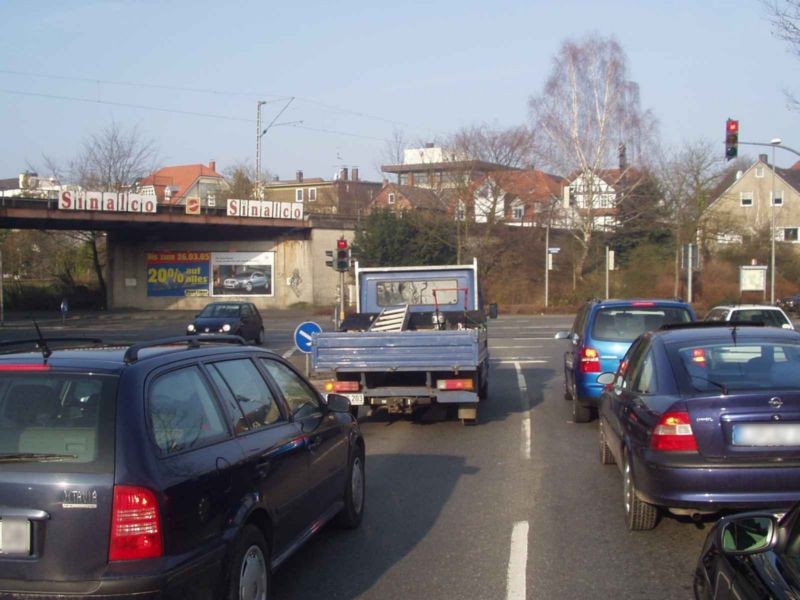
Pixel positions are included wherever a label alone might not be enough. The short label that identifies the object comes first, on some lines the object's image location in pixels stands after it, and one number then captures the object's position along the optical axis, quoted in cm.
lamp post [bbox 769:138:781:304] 4747
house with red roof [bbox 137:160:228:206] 10046
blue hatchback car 1214
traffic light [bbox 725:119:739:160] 2297
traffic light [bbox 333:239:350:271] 2205
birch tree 5025
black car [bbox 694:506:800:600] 297
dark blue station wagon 394
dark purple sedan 595
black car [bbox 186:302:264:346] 3147
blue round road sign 1648
